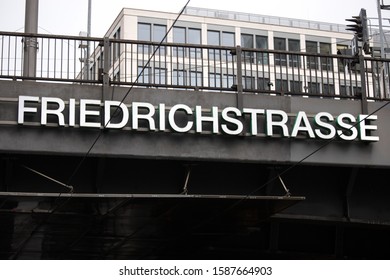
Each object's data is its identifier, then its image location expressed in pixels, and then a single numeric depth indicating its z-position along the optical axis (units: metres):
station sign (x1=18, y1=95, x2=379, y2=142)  12.84
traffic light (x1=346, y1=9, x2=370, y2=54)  22.47
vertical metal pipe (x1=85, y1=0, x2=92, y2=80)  32.88
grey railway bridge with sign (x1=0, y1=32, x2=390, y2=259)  12.91
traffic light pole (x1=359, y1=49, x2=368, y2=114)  14.52
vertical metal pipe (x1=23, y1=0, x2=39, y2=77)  15.57
